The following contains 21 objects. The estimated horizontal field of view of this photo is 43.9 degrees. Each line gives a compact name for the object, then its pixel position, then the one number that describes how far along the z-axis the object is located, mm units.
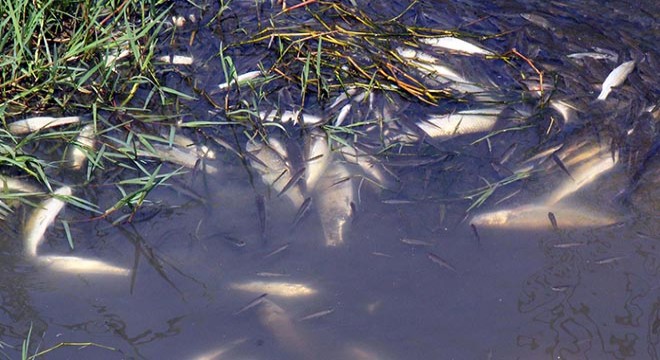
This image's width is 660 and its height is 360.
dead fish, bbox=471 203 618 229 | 3582
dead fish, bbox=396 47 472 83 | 4363
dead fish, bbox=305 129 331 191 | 3779
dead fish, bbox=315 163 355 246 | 3529
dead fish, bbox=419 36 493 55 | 4539
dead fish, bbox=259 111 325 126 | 4074
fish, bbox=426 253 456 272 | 3385
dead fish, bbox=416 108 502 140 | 4031
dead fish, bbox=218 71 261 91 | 4223
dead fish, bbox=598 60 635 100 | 4316
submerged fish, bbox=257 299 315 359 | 3096
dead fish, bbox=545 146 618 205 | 3742
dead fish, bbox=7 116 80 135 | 3879
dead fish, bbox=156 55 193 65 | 4402
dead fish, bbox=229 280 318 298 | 3275
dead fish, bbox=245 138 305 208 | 3713
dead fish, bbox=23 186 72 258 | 3430
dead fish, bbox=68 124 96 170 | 3791
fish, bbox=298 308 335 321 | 3203
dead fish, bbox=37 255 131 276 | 3348
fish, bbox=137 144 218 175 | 3814
